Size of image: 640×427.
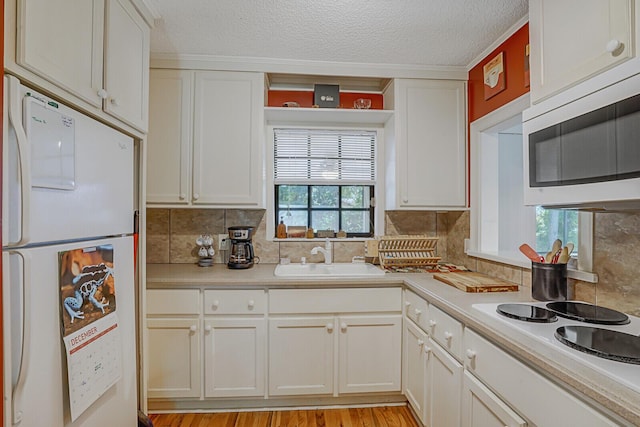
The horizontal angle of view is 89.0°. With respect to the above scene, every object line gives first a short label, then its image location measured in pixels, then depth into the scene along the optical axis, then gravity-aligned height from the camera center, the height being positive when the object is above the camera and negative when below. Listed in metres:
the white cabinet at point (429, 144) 2.47 +0.55
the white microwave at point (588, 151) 0.90 +0.21
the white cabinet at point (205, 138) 2.32 +0.56
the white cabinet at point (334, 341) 2.12 -0.82
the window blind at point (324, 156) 2.77 +0.52
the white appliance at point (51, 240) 0.90 -0.08
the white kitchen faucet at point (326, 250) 2.58 -0.27
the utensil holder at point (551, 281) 1.52 -0.30
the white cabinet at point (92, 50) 0.97 +0.62
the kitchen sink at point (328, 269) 2.46 -0.41
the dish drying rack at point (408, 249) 2.49 -0.25
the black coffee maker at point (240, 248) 2.40 -0.24
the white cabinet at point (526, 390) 0.87 -0.54
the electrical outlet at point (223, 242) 2.64 -0.21
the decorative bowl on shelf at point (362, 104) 2.63 +0.92
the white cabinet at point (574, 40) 0.99 +0.61
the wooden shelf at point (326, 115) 2.48 +0.81
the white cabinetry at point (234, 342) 2.08 -0.81
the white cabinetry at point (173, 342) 2.06 -0.80
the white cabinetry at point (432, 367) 1.52 -0.80
